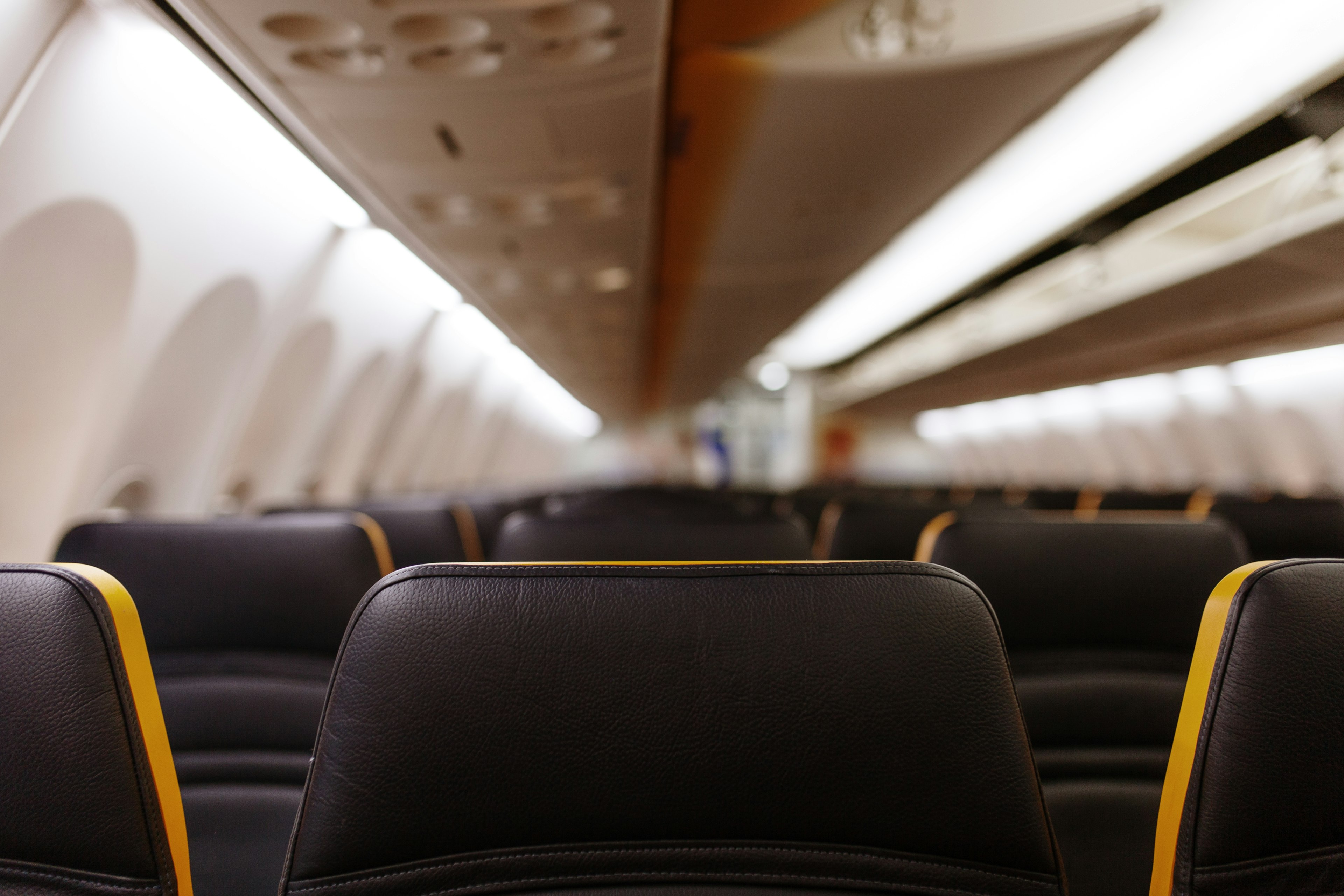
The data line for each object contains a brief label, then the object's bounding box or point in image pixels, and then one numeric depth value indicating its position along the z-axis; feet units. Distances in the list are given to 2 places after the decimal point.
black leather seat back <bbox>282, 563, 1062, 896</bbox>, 2.80
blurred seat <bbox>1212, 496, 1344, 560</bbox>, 9.53
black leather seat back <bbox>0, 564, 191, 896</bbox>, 2.87
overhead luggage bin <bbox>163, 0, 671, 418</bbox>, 8.82
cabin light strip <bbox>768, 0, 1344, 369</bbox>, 12.03
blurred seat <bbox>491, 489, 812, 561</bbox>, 7.23
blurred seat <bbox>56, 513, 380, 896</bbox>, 5.74
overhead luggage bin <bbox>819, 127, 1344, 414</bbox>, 14.40
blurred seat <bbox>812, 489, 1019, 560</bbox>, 8.93
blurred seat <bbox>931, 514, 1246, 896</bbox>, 5.98
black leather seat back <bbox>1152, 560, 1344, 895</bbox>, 2.86
